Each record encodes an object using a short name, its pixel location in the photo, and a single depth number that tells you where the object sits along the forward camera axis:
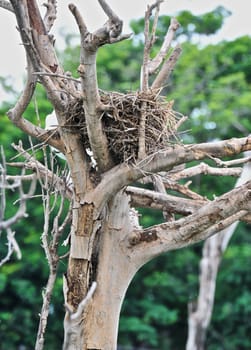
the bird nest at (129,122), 5.33
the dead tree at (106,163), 5.32
